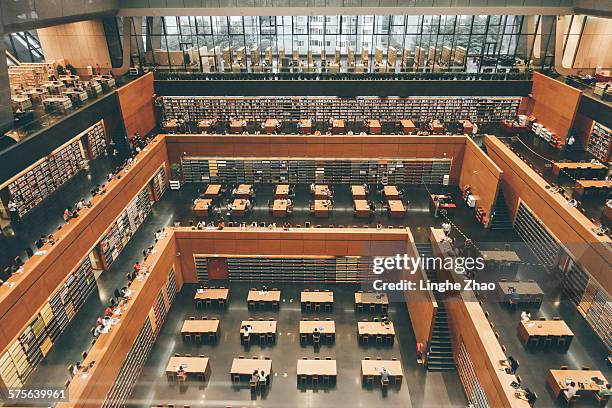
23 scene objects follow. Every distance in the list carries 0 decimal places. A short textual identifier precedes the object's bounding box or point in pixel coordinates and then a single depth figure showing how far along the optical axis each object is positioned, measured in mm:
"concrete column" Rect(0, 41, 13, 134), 13164
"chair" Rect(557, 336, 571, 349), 12345
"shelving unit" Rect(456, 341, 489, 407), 11562
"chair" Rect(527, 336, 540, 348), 12359
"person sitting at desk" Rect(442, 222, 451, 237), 16122
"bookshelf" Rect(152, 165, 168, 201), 19297
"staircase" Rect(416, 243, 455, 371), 13625
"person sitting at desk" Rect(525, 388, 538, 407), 9841
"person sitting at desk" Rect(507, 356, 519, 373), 11067
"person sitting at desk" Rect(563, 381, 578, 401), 10641
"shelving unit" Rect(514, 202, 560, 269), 15086
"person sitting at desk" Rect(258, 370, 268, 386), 12664
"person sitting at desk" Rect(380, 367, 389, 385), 12586
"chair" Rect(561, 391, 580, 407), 10711
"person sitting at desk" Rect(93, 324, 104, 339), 11469
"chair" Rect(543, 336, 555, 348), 12359
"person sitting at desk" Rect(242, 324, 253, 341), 14227
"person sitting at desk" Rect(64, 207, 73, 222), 13453
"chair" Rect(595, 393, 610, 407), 10789
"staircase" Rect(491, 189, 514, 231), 17584
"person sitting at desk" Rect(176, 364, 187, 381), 12719
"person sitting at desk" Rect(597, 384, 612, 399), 10658
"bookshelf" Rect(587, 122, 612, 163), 17914
